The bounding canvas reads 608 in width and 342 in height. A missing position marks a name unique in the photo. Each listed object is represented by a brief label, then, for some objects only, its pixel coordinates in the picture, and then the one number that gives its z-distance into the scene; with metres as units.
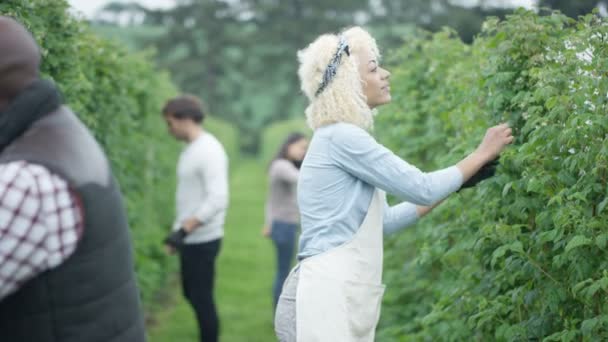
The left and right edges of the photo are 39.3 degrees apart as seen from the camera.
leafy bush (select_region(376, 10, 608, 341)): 2.98
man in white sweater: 6.04
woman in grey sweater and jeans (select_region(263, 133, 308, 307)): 7.73
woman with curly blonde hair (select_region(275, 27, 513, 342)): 3.09
